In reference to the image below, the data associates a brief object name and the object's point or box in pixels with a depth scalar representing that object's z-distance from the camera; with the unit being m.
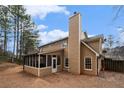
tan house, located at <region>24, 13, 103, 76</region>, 3.81
